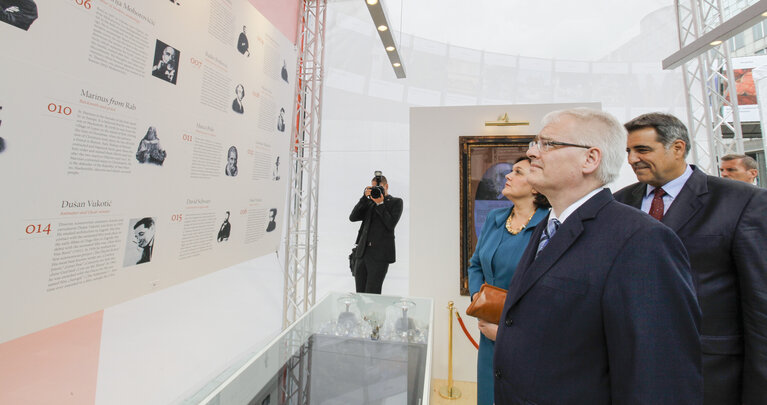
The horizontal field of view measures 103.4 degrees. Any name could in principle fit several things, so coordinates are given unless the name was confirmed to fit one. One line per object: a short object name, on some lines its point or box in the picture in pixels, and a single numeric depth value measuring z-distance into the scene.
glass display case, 1.49
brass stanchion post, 3.01
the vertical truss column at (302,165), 3.88
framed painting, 3.35
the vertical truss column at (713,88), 4.34
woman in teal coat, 1.97
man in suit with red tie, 1.28
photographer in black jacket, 3.82
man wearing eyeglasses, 0.78
